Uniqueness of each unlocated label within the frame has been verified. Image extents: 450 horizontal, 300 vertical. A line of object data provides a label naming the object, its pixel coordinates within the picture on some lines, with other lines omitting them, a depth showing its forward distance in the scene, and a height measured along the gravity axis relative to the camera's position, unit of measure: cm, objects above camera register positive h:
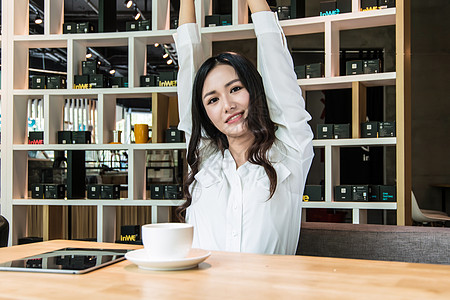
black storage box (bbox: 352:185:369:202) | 305 -24
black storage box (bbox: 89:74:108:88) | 353 +51
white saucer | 85 -19
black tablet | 87 -20
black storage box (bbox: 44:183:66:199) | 357 -27
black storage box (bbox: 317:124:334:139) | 315 +14
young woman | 157 +1
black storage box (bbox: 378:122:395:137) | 297 +15
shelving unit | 312 +43
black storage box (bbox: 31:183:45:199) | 360 -27
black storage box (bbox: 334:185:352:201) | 309 -24
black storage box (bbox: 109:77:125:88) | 356 +51
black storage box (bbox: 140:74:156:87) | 350 +51
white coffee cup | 88 -15
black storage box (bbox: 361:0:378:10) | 304 +91
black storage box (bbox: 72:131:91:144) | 356 +12
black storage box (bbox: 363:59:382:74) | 305 +53
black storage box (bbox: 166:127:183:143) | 343 +12
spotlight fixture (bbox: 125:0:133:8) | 707 +215
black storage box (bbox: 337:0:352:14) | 312 +92
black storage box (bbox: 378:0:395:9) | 300 +90
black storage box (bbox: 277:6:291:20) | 324 +91
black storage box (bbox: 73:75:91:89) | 354 +51
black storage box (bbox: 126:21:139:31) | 354 +91
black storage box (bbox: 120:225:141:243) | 346 -55
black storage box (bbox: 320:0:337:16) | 319 +93
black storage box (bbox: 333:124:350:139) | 312 +14
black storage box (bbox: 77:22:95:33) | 359 +90
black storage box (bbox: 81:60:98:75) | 356 +61
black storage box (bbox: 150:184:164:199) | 344 -26
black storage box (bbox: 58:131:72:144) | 361 +12
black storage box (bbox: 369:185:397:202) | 296 -23
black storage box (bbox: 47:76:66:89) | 362 +51
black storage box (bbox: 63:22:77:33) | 362 +91
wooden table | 69 -20
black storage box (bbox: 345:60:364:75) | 307 +53
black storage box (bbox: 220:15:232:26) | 332 +88
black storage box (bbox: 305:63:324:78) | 316 +53
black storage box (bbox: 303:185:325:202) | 313 -25
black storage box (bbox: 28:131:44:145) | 364 +12
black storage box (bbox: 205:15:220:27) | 334 +89
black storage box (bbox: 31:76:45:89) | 364 +51
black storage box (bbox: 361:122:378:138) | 300 +14
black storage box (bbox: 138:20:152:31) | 351 +90
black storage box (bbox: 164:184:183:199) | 342 -26
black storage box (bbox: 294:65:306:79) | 318 +52
